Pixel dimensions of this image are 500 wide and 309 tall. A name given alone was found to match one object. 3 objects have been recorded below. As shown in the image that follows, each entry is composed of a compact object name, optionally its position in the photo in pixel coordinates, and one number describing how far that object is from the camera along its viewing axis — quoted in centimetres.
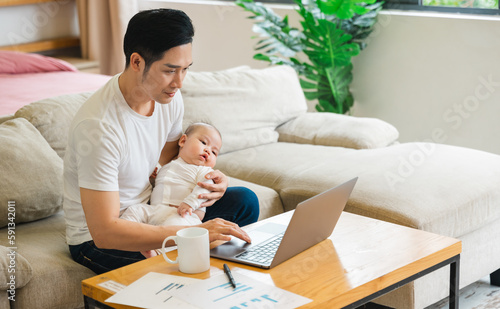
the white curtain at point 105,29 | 479
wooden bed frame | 458
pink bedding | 334
